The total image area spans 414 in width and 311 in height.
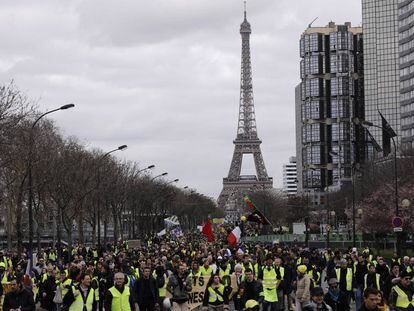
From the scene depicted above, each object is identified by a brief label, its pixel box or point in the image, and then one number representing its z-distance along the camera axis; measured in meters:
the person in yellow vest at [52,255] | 38.64
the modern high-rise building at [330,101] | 184.88
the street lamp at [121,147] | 52.13
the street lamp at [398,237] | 40.46
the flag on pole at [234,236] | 36.69
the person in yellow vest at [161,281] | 20.24
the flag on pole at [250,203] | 46.20
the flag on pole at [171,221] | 74.20
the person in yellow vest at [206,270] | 22.41
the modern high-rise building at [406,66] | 121.00
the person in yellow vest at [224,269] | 23.06
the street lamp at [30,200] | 35.59
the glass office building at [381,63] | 165.88
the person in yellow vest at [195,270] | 22.47
